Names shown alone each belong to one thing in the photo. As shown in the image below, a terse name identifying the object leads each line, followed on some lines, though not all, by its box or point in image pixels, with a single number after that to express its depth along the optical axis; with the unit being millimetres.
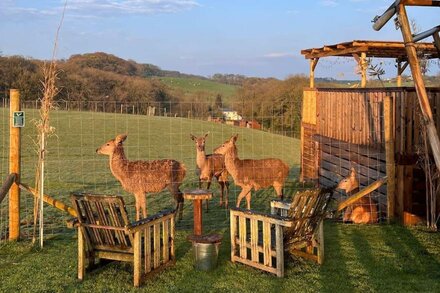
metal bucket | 6875
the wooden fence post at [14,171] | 8352
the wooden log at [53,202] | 8284
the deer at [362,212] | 10016
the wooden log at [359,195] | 9613
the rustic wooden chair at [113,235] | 6191
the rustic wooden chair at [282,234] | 6625
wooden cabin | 10016
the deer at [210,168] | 11570
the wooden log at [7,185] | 7941
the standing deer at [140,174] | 9688
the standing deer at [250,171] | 11172
